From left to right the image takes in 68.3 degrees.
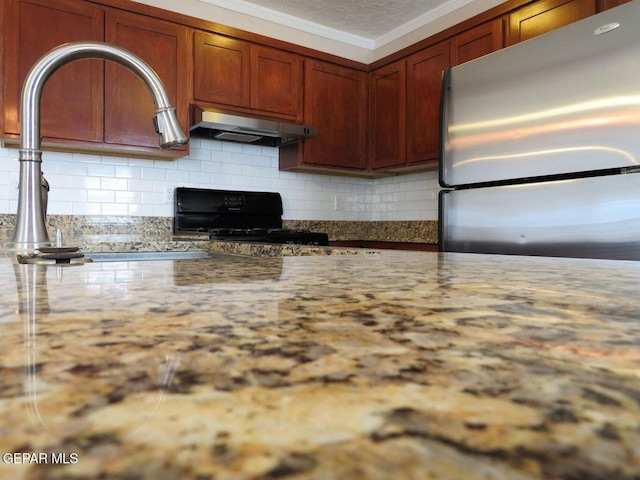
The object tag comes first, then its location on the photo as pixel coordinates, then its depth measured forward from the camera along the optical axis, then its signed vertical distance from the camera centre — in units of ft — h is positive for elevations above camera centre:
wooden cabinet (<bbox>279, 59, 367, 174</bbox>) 11.05 +2.72
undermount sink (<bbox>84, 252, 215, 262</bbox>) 4.88 -0.27
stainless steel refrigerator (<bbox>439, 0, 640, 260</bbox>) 6.30 +1.35
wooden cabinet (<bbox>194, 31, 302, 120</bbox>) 9.62 +3.36
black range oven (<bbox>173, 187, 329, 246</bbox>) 9.53 +0.40
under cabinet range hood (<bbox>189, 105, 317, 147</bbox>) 9.16 +2.15
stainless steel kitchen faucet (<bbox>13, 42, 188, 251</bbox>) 3.49 +0.85
